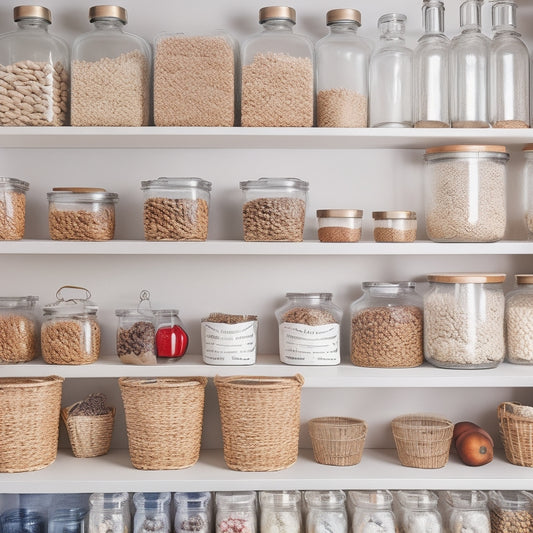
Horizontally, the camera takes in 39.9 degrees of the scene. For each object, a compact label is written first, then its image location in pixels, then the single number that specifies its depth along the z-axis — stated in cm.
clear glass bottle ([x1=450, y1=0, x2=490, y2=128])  211
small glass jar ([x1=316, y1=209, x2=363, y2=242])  208
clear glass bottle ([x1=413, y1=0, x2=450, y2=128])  212
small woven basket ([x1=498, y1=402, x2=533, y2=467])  205
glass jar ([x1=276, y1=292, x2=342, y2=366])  210
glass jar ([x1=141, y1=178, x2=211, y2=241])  206
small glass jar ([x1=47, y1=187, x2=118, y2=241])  208
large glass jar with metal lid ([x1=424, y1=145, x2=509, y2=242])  207
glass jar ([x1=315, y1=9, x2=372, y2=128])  210
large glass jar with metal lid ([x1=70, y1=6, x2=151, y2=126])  207
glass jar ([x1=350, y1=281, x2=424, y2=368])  210
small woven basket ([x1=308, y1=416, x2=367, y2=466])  209
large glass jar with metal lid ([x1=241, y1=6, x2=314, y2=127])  207
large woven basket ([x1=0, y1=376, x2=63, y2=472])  199
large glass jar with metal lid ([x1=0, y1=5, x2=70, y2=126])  206
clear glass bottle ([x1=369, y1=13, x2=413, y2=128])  213
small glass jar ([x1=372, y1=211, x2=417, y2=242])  209
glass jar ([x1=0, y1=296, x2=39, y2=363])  209
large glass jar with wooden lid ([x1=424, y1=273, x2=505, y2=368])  206
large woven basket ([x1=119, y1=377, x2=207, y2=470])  201
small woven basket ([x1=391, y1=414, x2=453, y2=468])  205
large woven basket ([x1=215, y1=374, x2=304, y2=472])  199
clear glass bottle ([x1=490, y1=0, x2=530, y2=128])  211
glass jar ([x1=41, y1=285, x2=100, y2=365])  208
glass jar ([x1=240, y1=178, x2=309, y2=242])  207
